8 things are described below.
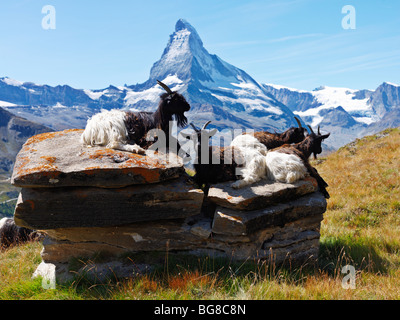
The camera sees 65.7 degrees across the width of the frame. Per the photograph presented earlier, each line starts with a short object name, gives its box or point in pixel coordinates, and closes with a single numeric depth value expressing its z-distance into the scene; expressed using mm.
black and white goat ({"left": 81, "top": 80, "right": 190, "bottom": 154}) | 6926
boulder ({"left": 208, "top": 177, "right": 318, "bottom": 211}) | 6281
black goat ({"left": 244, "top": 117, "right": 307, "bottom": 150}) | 8617
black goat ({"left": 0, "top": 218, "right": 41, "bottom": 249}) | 9633
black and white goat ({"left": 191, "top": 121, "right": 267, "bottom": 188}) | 7020
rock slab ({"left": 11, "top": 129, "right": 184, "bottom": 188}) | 5754
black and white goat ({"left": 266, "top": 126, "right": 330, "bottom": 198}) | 6941
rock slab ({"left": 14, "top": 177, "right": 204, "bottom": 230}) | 5863
